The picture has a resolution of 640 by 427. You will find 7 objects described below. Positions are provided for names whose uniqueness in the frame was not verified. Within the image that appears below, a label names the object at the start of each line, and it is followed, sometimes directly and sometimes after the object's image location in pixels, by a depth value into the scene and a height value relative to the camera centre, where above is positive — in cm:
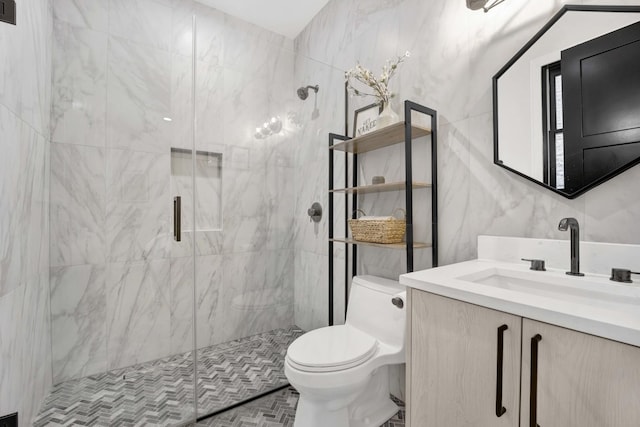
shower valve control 221 +4
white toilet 125 -63
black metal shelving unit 142 +27
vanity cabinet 62 -39
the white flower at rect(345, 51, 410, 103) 164 +76
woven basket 156 -6
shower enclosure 167 +3
